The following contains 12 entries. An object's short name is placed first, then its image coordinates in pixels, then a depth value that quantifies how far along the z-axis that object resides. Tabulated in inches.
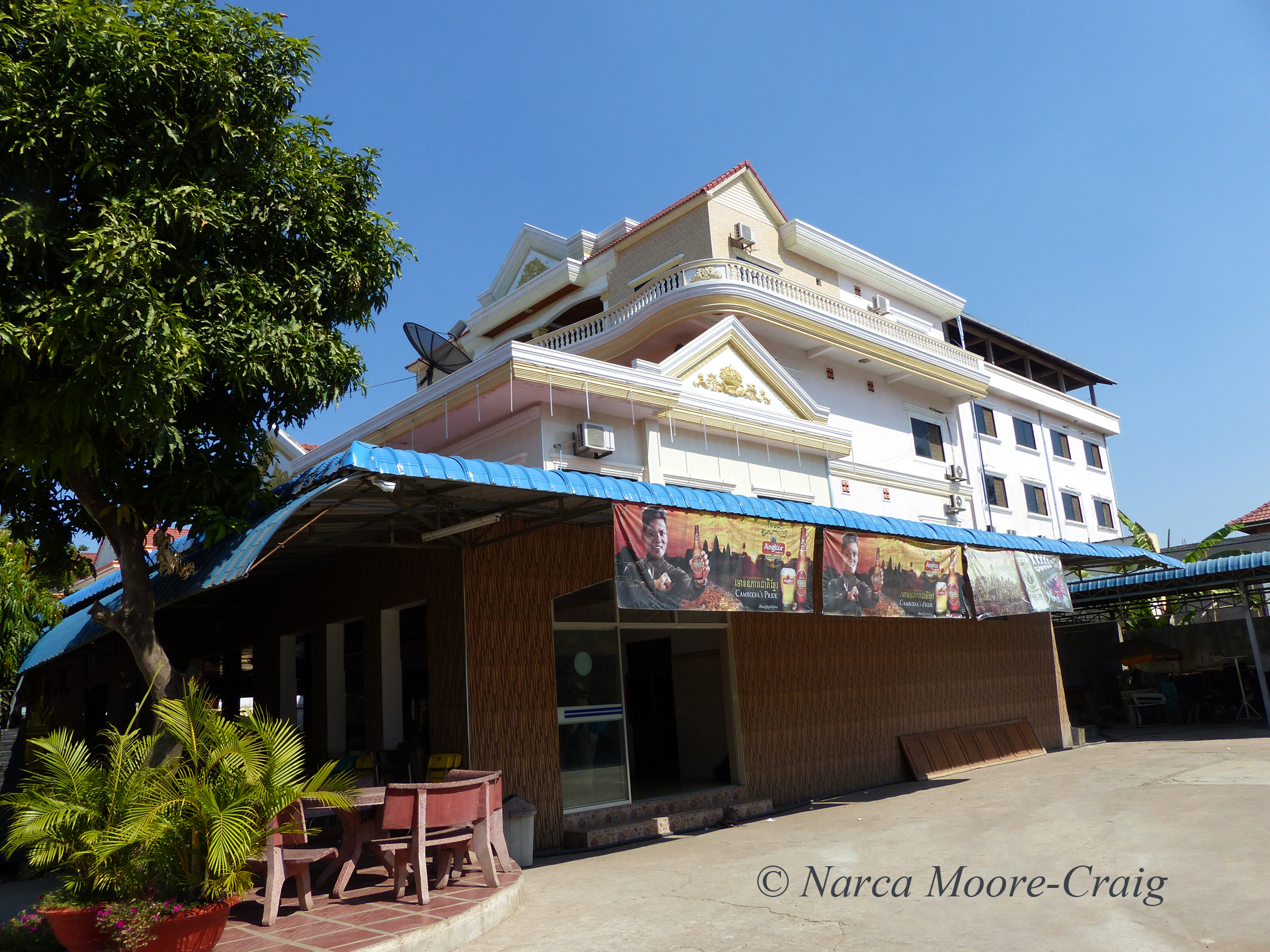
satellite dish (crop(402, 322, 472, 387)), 669.3
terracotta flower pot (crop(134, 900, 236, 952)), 214.1
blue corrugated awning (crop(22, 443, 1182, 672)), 298.8
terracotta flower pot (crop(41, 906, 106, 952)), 217.8
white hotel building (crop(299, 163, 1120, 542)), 591.5
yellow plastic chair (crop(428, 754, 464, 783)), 374.9
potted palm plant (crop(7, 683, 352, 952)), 218.1
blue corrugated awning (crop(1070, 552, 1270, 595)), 728.3
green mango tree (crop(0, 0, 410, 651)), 268.5
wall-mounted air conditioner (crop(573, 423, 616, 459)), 563.2
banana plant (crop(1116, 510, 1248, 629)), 1094.4
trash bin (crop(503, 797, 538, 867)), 363.6
